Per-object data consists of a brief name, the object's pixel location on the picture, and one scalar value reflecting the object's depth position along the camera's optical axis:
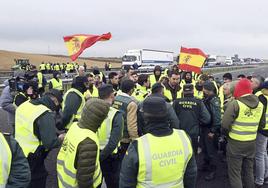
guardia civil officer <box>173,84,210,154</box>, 3.67
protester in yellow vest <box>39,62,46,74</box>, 23.10
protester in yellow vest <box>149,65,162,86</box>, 6.59
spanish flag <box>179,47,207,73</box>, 6.76
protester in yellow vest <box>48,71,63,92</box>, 7.26
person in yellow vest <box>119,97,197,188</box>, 1.76
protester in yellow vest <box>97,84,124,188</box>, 2.78
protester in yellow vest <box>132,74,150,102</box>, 4.55
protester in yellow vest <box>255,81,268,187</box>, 3.79
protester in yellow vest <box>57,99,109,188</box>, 2.01
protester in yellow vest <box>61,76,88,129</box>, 3.61
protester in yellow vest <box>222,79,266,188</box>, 3.23
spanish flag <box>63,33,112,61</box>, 6.56
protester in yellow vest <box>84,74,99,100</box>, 5.19
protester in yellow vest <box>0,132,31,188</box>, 1.80
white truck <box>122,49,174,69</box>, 30.56
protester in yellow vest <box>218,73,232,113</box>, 5.15
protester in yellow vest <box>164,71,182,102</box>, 4.99
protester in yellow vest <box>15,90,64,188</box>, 2.44
